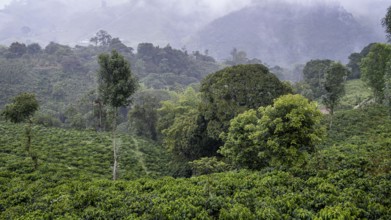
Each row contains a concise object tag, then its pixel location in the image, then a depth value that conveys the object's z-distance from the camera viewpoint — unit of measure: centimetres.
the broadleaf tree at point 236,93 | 2728
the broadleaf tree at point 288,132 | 1653
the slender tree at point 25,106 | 2130
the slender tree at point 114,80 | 2138
